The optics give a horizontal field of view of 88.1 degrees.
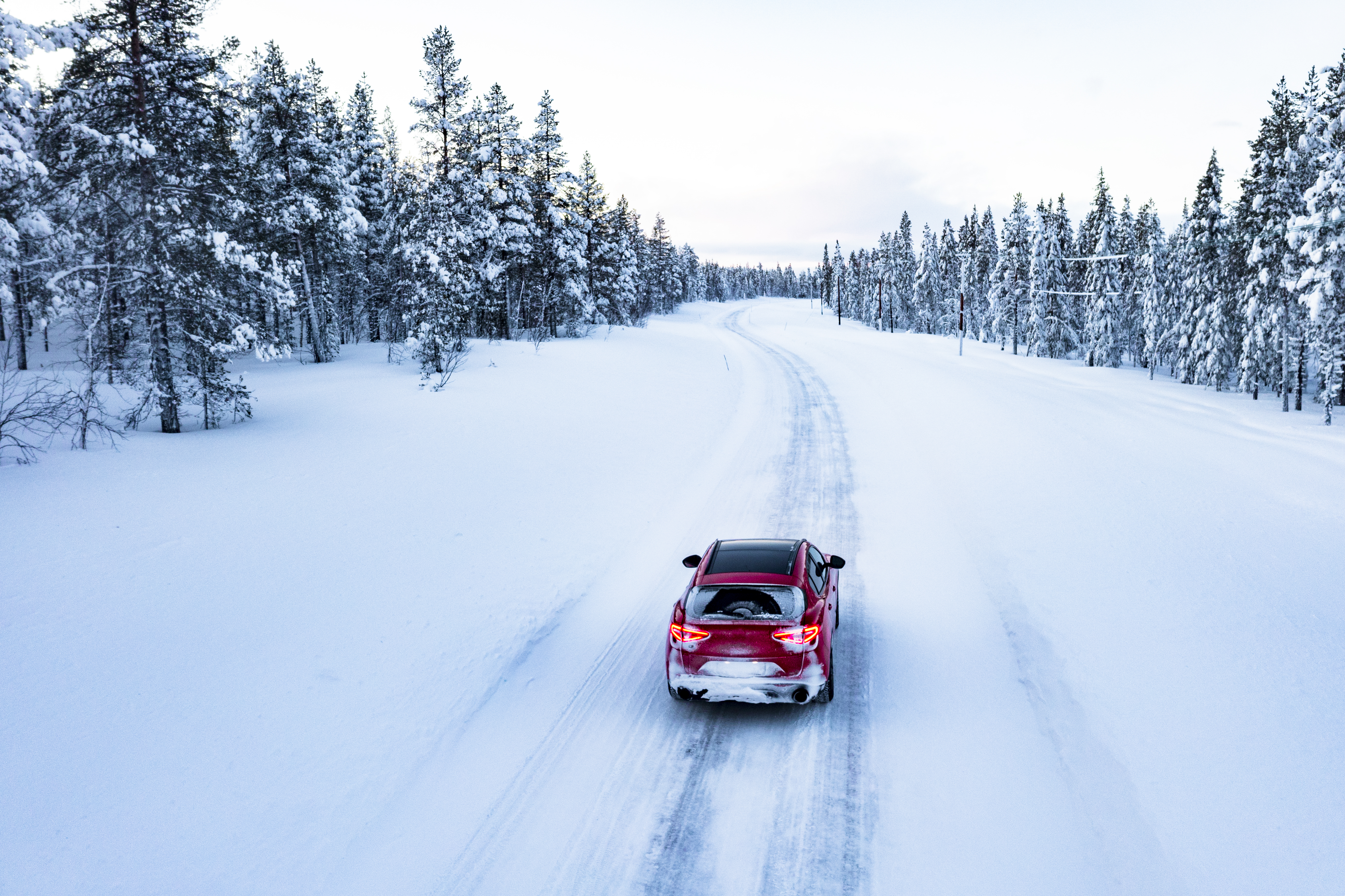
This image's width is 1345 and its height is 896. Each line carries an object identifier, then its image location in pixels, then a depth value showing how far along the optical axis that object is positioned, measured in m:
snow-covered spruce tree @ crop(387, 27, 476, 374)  27.14
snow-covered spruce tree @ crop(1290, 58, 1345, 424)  25.80
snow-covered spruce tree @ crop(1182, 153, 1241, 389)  39.88
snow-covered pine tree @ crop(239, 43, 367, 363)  28.11
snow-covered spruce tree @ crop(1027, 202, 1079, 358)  59.69
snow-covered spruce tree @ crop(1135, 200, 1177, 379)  53.00
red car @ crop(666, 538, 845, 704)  6.59
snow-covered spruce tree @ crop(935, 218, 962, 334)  93.44
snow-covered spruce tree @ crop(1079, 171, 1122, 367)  55.56
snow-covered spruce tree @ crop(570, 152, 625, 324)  47.62
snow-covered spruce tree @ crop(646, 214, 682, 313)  95.31
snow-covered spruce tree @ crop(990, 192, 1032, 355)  64.50
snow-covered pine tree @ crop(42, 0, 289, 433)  14.71
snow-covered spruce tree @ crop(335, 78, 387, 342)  37.53
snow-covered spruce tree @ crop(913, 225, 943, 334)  91.25
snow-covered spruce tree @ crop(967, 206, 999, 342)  83.50
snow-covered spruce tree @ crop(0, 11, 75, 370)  10.60
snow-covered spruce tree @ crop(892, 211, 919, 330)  103.06
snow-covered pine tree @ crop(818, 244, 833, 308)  154.62
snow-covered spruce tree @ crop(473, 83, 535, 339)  34.06
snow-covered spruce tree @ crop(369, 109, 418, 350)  33.75
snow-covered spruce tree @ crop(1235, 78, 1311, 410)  30.67
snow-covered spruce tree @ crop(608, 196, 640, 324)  60.91
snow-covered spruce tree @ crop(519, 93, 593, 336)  39.97
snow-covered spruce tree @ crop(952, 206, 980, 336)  82.12
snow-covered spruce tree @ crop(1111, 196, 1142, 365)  65.50
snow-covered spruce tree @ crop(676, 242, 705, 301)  145.38
